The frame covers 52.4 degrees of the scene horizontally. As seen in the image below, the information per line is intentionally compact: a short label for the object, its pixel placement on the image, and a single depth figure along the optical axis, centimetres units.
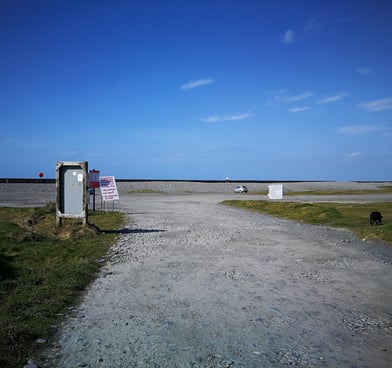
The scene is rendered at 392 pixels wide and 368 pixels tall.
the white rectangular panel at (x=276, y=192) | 3183
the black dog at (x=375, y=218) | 1759
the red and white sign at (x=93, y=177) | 2052
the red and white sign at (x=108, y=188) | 2716
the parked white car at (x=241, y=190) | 7312
